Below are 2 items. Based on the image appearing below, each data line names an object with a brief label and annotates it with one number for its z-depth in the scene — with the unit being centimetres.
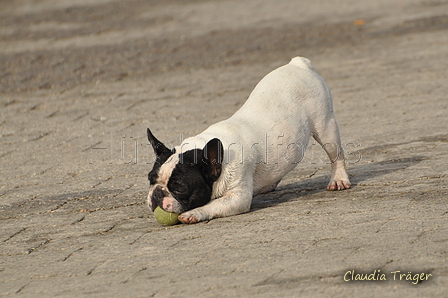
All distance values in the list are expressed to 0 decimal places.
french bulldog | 985
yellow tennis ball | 991
